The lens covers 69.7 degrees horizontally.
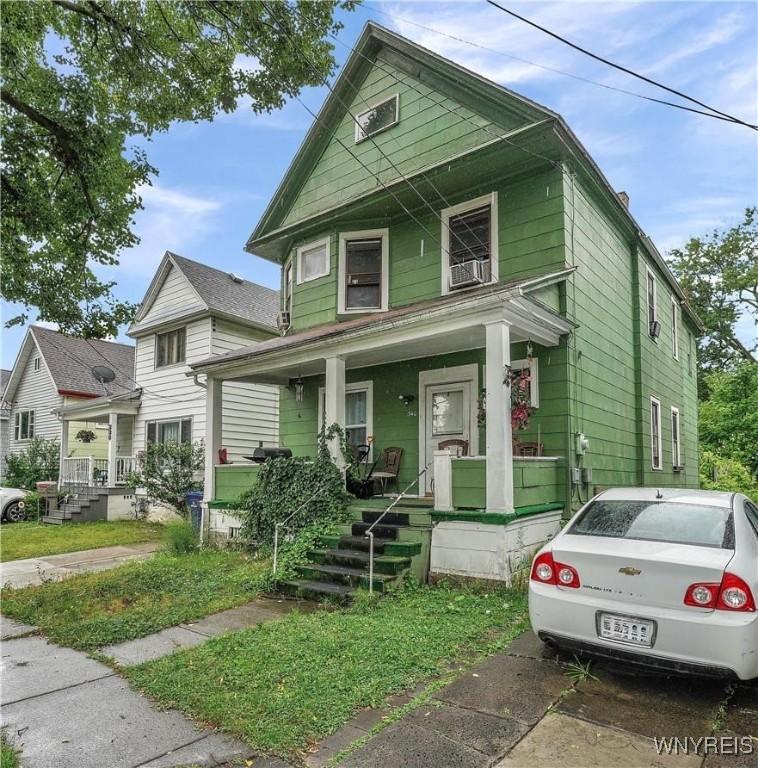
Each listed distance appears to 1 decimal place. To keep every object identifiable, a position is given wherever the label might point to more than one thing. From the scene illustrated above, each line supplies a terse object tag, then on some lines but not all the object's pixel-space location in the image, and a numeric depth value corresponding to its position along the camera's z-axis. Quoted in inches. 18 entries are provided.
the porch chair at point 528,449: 329.4
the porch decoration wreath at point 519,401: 289.1
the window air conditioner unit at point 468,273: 363.2
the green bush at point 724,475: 702.0
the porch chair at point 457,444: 358.0
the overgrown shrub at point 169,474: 538.9
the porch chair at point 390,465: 392.3
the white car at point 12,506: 644.7
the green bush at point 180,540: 378.3
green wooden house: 277.3
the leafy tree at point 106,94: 295.7
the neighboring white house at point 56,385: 808.3
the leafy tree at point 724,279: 984.3
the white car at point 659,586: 134.6
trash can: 462.9
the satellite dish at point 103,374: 837.8
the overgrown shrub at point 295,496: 323.0
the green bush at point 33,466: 784.9
